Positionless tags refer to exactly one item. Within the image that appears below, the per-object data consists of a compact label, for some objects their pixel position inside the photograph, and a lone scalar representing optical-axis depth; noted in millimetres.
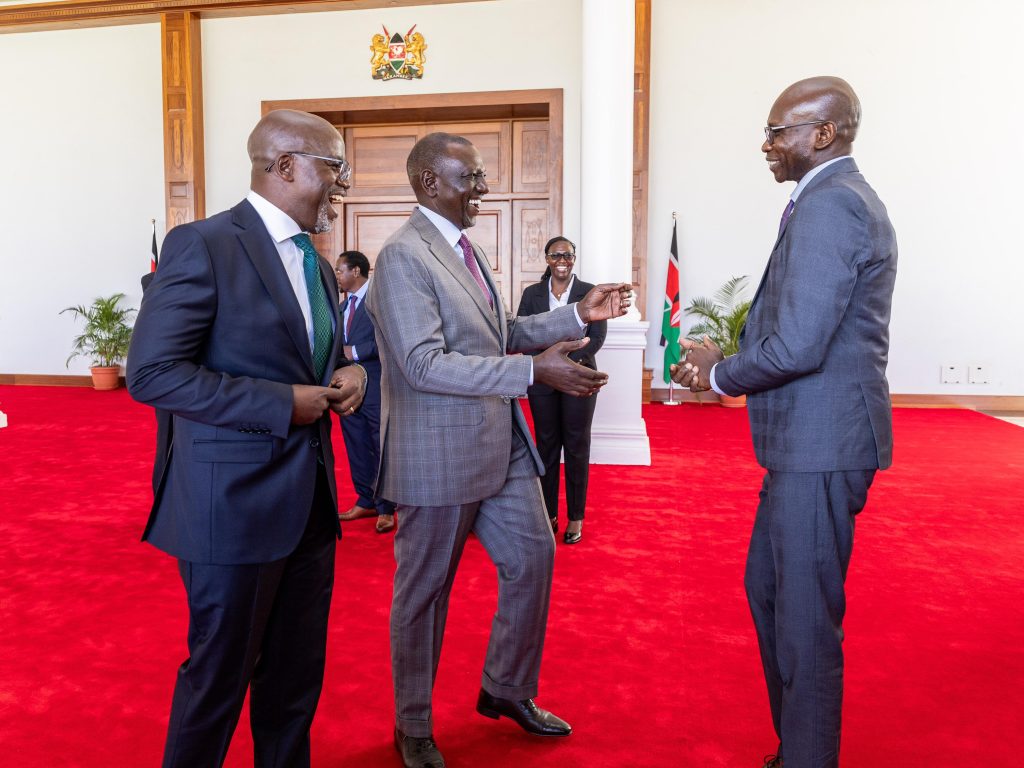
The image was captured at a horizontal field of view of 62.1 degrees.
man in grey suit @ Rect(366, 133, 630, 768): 2256
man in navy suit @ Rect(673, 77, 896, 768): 1924
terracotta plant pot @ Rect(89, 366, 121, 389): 11086
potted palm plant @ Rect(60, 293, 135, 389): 11086
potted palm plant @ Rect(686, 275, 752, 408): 9773
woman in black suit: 4582
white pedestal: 6449
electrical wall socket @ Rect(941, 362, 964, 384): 9766
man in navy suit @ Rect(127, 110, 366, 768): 1704
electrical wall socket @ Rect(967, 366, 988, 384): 9727
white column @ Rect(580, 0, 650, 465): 6785
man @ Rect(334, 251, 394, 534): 4871
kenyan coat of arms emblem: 10250
